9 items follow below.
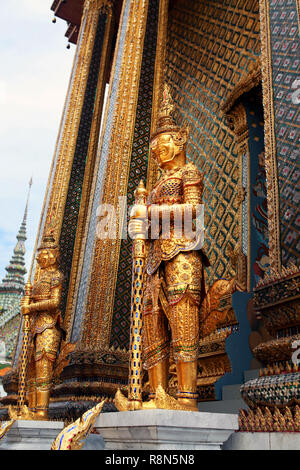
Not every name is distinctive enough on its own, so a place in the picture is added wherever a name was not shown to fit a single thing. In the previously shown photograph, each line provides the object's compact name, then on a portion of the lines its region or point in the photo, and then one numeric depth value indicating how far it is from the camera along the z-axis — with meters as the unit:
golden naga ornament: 1.99
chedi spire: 18.24
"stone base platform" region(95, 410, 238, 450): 1.86
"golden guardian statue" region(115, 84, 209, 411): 2.41
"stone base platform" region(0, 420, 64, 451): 3.16
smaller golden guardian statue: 3.84
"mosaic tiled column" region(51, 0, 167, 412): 4.53
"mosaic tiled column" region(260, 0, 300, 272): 2.88
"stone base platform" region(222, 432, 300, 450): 1.89
